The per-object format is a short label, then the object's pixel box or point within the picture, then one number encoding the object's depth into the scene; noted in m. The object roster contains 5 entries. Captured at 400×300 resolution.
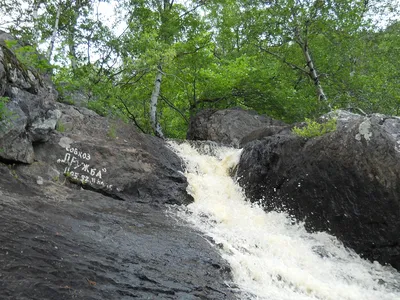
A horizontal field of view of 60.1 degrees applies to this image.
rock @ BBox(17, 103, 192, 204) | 7.81
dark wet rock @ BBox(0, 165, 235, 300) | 3.77
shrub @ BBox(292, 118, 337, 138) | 8.49
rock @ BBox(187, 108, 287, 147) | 15.69
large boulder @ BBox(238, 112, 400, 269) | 7.23
